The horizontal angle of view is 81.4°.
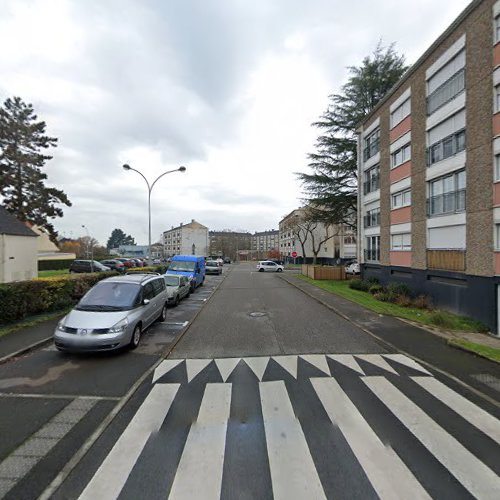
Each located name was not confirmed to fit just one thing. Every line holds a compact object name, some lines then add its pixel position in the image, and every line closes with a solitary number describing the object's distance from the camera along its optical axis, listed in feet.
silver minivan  20.36
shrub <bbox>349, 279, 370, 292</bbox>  63.59
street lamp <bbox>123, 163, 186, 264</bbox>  58.34
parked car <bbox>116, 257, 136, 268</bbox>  123.87
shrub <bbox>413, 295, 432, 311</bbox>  45.18
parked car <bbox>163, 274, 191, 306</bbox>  41.60
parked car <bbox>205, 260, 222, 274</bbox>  106.83
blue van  61.26
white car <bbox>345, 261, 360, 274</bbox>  102.55
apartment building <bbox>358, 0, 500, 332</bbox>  35.17
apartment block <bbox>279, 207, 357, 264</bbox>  165.85
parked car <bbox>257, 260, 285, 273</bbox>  130.62
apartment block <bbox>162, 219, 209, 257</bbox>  324.60
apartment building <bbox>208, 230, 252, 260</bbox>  275.18
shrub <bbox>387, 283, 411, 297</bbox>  50.63
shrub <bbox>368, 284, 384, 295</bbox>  58.00
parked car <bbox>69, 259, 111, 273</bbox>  98.63
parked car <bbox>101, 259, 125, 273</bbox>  112.57
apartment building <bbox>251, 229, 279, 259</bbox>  435.70
